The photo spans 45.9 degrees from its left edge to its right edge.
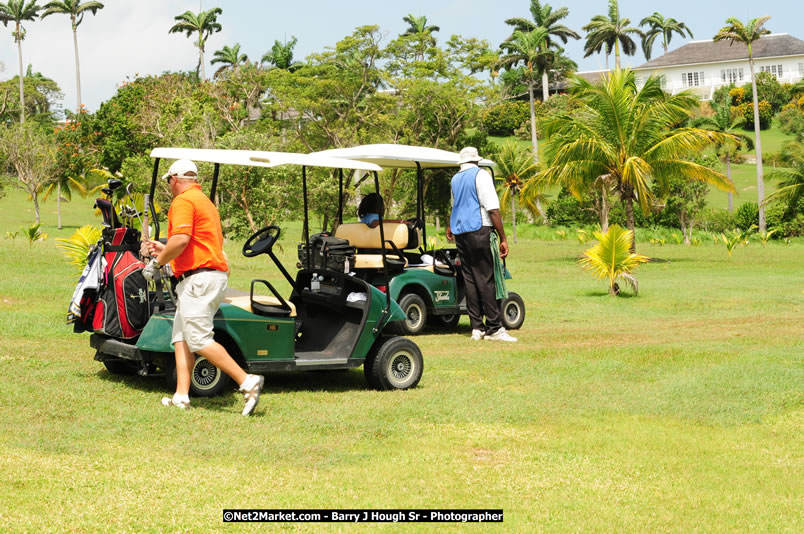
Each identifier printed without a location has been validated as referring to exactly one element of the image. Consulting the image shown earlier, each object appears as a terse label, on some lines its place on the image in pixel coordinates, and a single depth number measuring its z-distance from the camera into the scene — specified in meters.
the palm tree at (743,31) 40.69
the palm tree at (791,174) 38.09
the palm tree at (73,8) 77.44
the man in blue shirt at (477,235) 10.61
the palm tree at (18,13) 78.06
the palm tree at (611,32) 72.69
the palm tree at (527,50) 60.19
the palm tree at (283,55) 68.19
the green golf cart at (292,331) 7.07
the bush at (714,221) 47.38
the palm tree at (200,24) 72.94
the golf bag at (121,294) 7.34
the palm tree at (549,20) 67.31
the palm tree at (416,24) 63.67
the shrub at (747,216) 47.16
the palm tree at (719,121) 51.03
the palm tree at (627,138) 27.22
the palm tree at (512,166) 40.47
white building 95.44
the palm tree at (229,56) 75.69
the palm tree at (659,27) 97.56
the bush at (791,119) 62.87
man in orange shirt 6.46
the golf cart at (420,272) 10.89
